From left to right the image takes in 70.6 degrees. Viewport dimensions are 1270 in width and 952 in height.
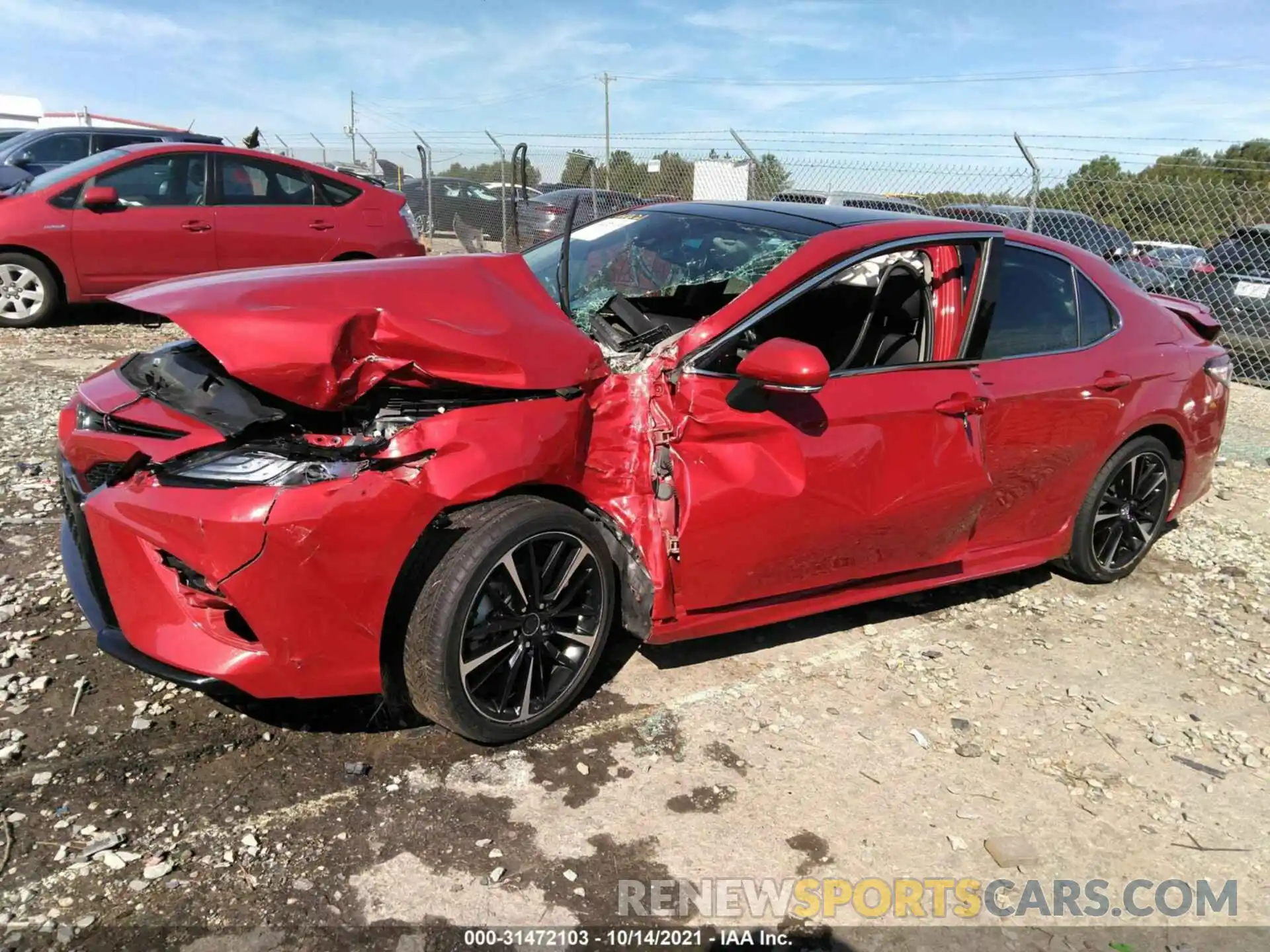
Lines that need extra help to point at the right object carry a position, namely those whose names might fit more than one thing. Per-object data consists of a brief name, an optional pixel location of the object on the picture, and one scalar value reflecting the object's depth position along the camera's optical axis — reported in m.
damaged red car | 2.40
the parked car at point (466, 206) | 17.45
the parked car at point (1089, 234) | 10.07
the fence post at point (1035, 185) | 9.23
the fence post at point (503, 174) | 14.77
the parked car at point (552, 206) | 11.80
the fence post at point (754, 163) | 11.18
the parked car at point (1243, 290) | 8.84
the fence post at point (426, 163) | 16.17
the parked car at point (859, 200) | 10.95
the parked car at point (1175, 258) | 9.46
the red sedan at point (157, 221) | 7.49
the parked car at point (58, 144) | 10.98
